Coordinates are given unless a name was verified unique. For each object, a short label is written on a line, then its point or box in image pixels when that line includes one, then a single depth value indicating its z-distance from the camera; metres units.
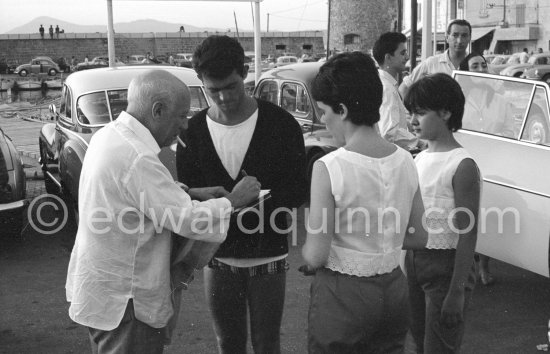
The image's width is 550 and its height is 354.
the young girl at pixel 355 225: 2.50
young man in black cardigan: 3.32
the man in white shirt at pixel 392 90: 6.44
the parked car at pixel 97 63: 55.04
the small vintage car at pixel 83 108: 8.05
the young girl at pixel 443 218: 3.16
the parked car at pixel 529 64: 32.10
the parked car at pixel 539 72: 29.89
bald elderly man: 2.68
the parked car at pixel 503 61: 33.59
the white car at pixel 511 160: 5.08
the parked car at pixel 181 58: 66.49
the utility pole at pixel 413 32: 12.57
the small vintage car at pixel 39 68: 61.59
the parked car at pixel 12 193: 7.37
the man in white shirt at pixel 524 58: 35.97
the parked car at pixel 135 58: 70.61
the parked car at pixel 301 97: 9.28
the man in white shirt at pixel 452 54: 7.37
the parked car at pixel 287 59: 55.75
